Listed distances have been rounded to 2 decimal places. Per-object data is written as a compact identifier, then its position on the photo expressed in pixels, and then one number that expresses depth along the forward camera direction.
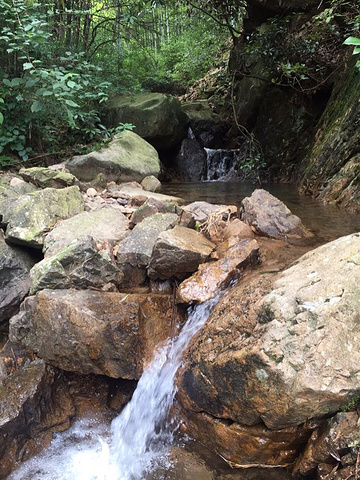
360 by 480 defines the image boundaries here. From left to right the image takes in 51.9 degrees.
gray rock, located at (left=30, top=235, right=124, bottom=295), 3.07
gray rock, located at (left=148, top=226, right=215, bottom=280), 3.04
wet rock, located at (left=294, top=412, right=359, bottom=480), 1.77
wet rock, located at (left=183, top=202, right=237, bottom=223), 3.91
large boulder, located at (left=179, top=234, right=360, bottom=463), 1.86
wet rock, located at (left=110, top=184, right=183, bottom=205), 5.11
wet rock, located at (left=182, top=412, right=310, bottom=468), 2.06
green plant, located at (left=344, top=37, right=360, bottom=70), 1.52
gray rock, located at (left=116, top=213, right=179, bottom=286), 3.31
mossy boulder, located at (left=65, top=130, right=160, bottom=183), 6.20
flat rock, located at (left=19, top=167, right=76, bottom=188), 5.05
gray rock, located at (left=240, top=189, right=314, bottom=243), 3.66
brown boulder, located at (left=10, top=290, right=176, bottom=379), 2.72
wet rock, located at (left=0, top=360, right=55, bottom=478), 2.51
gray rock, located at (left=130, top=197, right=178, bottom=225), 4.02
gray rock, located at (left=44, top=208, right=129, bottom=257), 3.57
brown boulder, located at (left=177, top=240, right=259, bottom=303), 2.87
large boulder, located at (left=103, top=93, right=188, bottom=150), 8.88
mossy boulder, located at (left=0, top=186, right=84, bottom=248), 3.73
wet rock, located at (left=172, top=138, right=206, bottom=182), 10.51
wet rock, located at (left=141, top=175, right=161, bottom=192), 6.35
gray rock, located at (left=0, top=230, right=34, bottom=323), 3.57
